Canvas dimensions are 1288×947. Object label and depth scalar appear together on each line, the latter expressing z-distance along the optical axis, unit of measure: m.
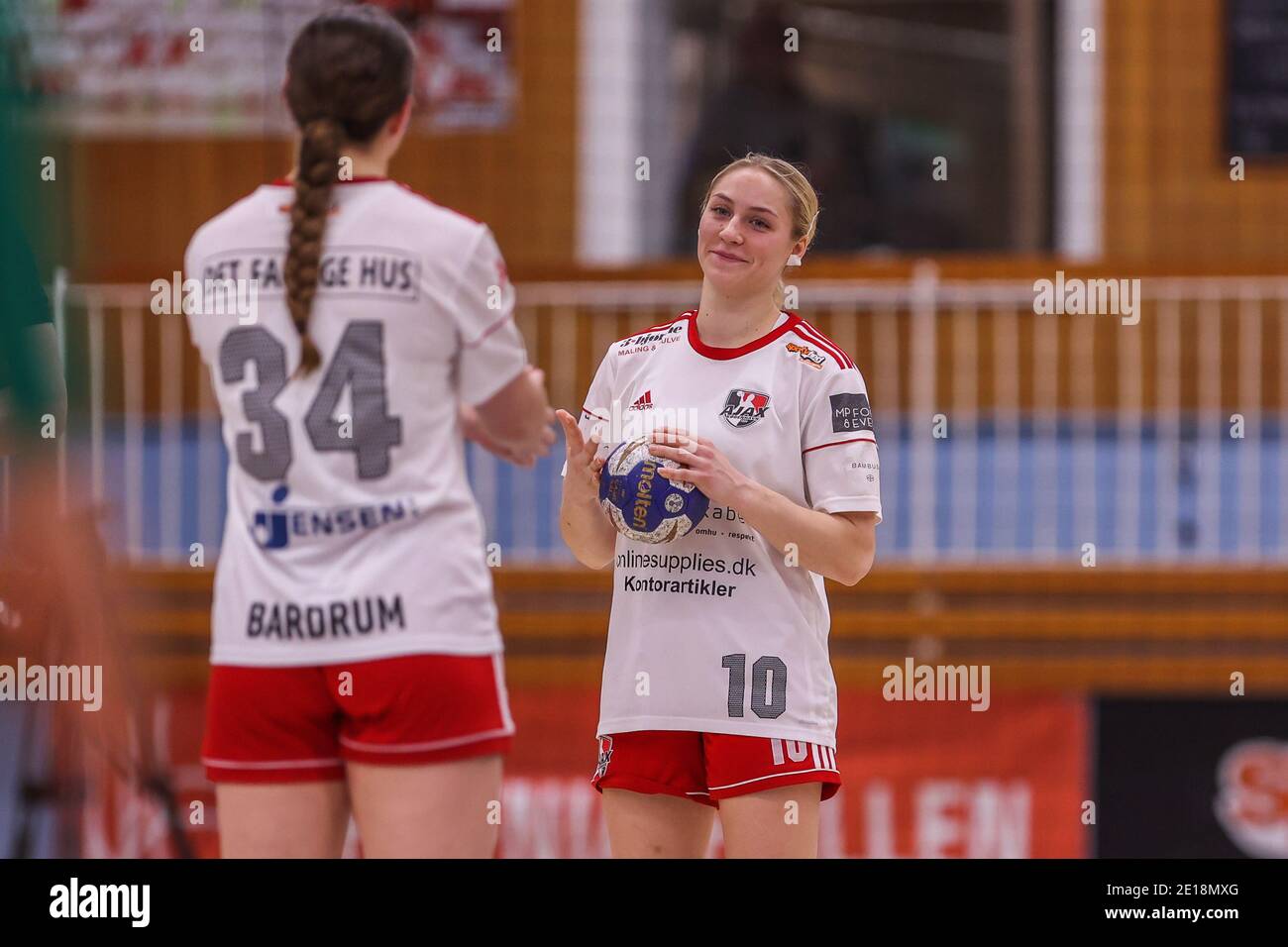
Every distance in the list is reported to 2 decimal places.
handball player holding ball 6.61
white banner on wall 18.22
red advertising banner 15.50
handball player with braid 5.92
